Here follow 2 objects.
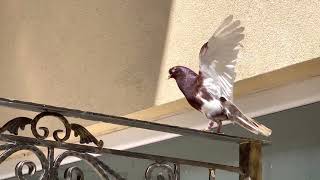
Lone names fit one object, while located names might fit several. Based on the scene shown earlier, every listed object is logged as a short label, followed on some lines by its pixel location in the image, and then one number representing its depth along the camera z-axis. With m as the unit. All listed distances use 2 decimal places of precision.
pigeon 5.23
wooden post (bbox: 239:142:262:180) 5.18
